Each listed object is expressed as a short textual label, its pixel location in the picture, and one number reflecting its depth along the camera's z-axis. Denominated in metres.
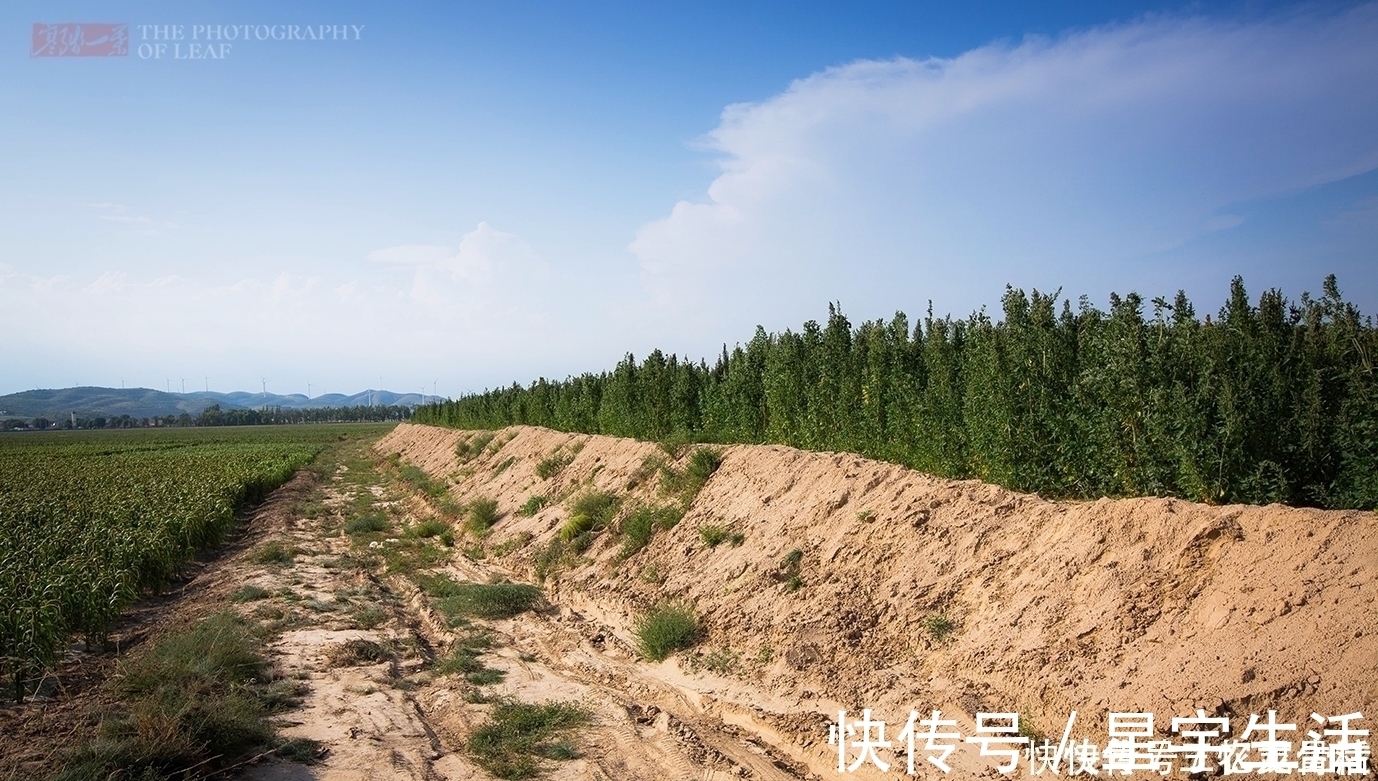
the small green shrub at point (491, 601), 12.47
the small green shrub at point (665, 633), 10.01
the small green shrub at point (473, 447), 34.28
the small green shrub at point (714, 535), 12.77
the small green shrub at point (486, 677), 9.16
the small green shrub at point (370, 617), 11.69
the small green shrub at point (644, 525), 14.06
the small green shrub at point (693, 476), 15.18
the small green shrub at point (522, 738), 6.80
